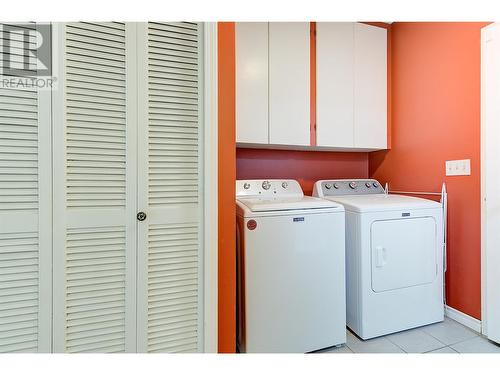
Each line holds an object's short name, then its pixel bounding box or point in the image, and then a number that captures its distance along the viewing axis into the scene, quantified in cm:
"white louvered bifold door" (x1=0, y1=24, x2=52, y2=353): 104
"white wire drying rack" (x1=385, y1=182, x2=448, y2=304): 205
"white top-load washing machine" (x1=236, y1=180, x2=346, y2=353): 155
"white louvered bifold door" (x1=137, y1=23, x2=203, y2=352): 117
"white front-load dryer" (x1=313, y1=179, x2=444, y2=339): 179
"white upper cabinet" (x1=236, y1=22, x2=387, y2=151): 210
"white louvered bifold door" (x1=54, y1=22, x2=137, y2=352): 108
